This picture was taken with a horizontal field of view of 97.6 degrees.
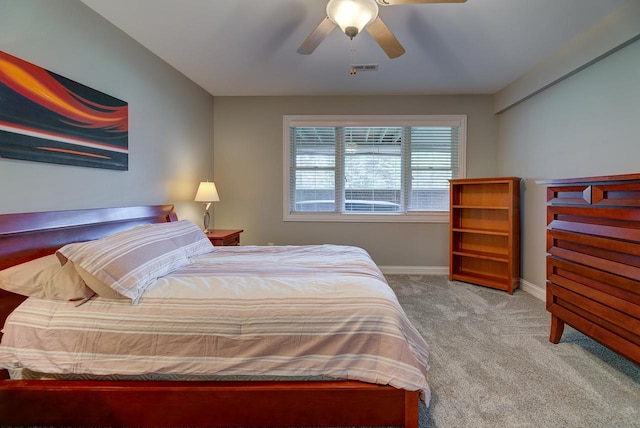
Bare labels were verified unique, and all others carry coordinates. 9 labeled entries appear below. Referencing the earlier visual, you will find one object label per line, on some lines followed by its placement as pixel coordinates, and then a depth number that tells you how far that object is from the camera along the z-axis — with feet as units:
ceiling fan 5.32
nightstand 9.92
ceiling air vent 8.78
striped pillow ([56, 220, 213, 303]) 4.45
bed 4.16
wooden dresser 4.98
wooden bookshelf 10.68
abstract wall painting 5.14
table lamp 10.55
